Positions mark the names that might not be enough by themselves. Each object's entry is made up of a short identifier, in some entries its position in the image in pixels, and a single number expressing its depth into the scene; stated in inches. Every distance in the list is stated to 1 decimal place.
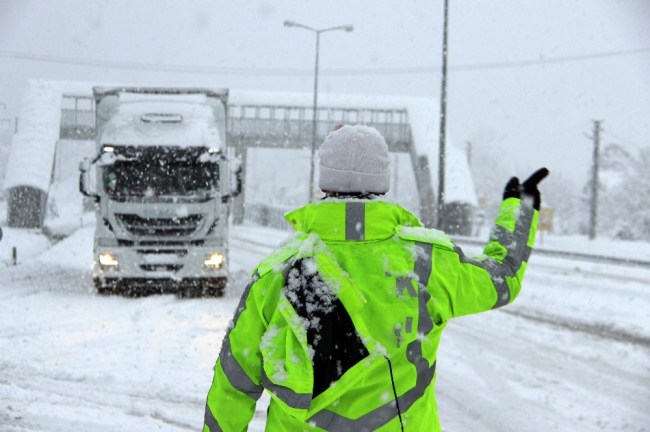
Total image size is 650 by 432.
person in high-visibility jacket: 81.9
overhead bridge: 1752.0
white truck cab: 467.2
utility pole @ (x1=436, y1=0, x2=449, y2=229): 791.1
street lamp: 1344.7
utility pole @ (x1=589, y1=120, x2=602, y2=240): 1604.3
